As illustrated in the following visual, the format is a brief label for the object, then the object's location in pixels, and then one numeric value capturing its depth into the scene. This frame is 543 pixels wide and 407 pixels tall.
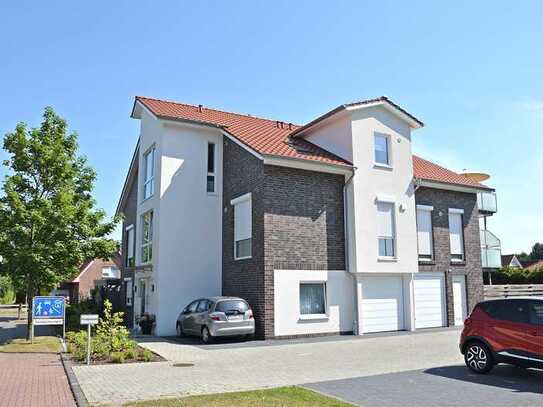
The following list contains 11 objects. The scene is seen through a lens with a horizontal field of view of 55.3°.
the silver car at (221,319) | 15.95
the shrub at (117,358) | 12.17
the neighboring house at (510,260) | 63.56
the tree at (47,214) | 16.78
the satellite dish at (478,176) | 29.64
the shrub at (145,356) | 12.54
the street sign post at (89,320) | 11.96
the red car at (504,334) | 9.61
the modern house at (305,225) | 17.61
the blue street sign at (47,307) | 14.97
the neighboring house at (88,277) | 45.41
